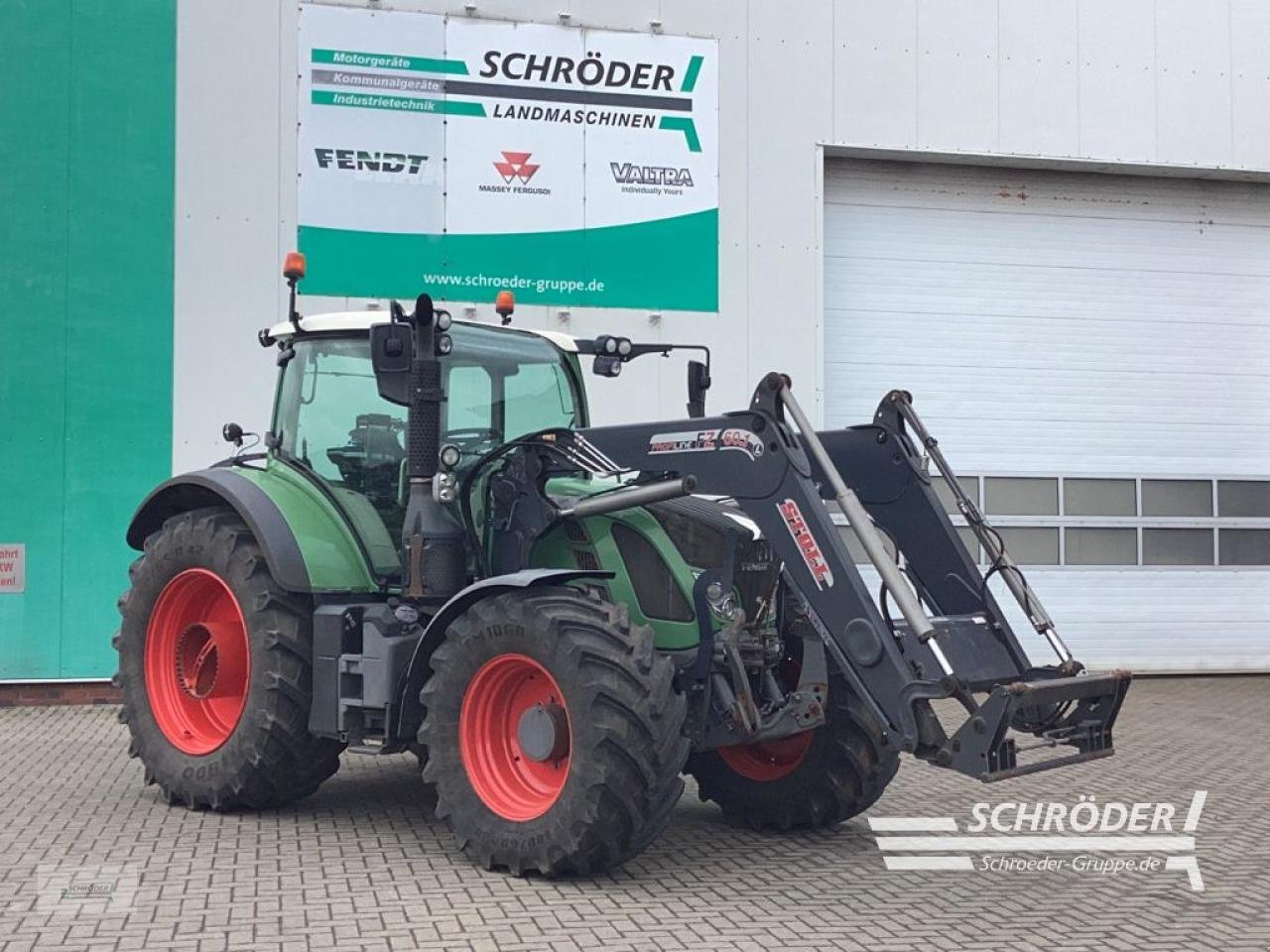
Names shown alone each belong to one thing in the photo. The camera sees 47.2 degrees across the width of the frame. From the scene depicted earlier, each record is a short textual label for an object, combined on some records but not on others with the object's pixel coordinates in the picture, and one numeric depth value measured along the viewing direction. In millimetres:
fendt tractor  5875
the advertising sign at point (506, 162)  12180
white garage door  13867
